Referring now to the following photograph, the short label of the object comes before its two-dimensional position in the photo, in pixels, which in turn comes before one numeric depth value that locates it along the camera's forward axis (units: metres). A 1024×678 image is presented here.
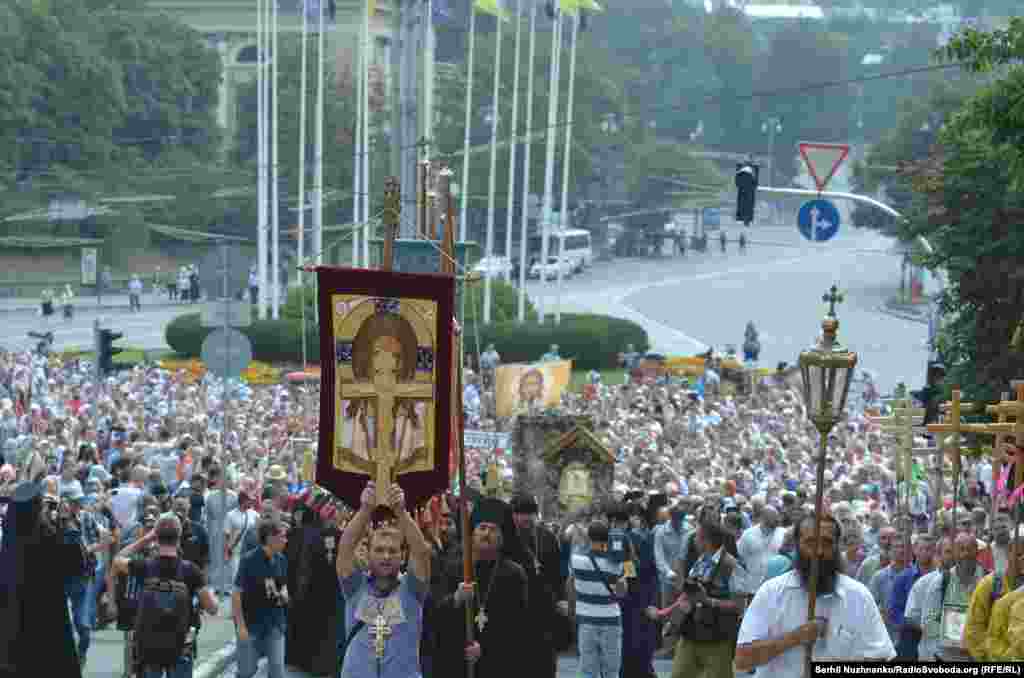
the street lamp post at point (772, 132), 125.69
